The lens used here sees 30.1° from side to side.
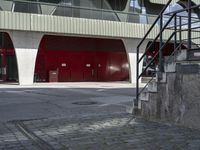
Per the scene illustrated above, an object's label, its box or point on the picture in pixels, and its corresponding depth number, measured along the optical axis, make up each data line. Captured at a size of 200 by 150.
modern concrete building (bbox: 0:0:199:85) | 27.19
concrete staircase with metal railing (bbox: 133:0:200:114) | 8.53
